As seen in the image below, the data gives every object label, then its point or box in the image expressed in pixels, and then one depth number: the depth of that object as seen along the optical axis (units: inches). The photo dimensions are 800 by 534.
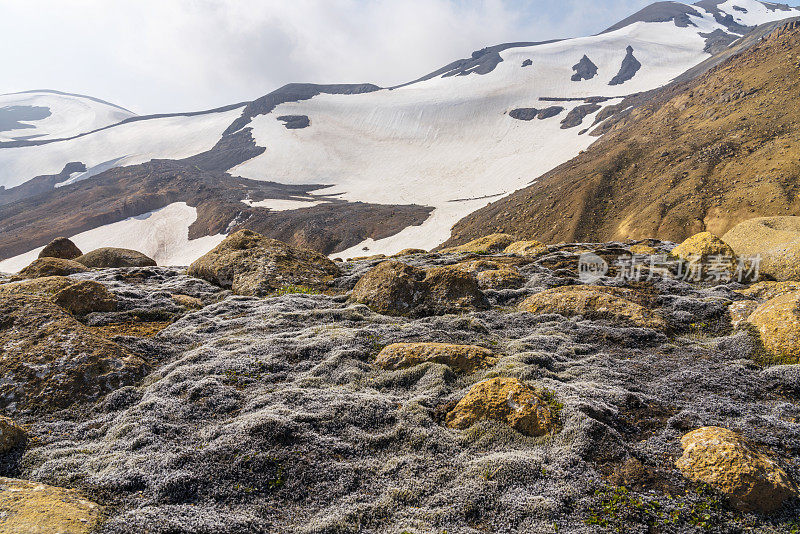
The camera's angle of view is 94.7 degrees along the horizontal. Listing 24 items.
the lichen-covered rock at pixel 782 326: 333.7
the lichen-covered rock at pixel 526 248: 833.5
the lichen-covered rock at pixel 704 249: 603.5
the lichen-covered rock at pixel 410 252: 1072.6
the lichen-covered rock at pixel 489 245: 1007.3
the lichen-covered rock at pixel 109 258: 848.3
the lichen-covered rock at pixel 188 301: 522.8
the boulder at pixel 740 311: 405.2
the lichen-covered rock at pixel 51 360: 291.3
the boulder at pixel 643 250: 741.0
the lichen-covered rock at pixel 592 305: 427.0
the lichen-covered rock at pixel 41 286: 436.9
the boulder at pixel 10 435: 232.2
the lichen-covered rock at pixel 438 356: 342.3
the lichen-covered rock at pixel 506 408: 251.6
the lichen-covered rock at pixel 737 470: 189.5
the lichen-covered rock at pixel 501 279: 589.0
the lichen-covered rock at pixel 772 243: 564.7
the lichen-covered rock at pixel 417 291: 498.9
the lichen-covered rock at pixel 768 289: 463.5
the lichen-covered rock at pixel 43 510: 163.9
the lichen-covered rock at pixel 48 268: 613.0
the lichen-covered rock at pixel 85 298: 439.8
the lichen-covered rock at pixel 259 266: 591.8
